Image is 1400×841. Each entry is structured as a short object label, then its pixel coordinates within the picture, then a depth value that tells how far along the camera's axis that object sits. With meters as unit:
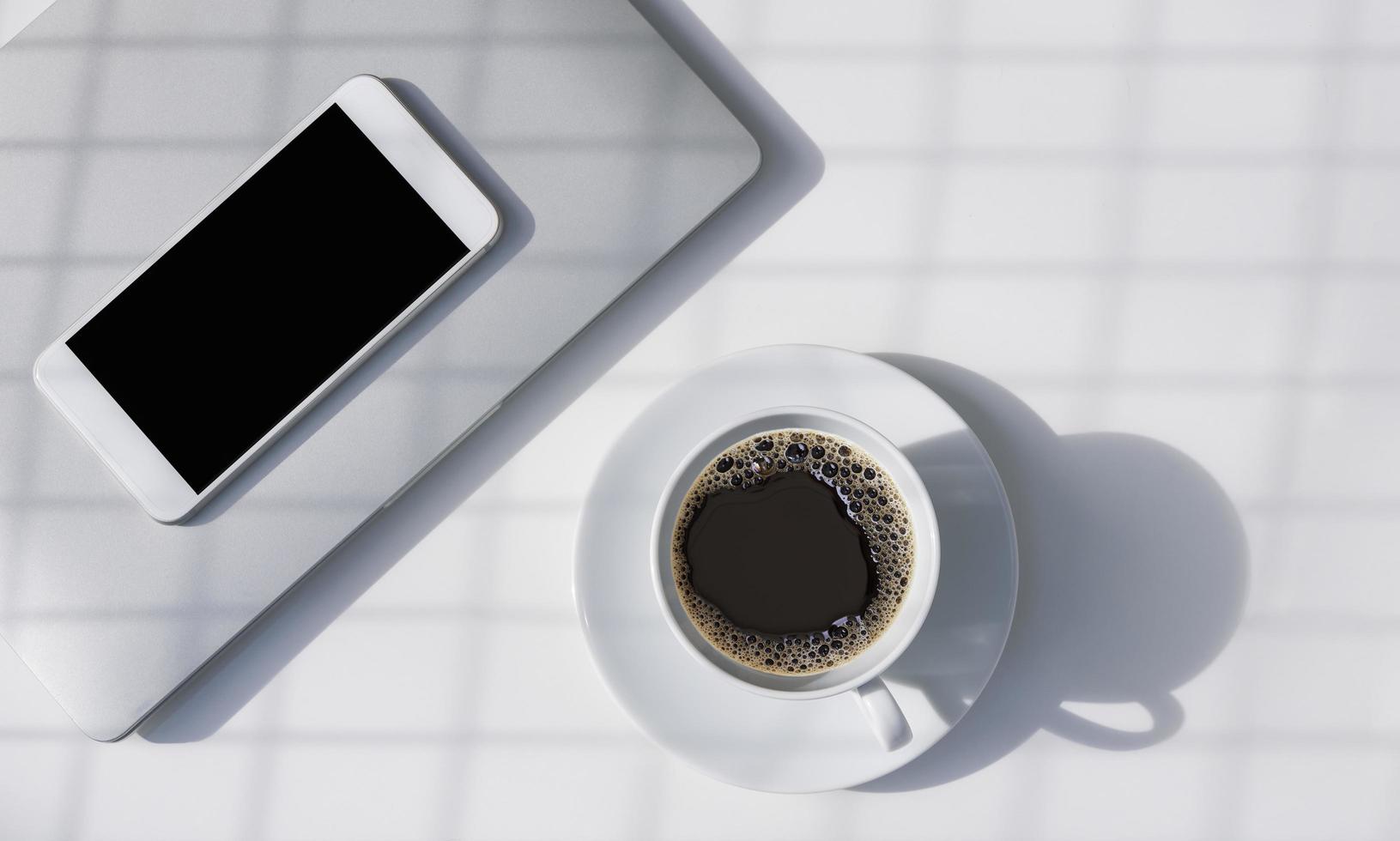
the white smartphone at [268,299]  0.77
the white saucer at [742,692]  0.76
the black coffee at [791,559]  0.74
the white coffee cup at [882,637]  0.72
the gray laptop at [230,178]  0.77
